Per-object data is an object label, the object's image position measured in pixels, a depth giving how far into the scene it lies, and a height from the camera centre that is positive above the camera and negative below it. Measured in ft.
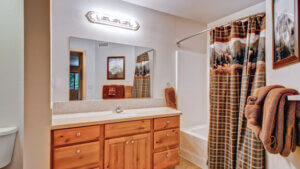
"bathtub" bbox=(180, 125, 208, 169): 6.85 -3.23
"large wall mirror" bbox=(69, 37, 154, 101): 6.00 +0.66
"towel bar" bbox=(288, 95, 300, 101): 1.78 -0.17
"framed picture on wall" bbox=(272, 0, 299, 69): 2.13 +0.88
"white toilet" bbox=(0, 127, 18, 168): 4.25 -1.83
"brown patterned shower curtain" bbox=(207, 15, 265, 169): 4.76 -0.12
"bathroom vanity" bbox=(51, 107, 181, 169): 4.32 -1.96
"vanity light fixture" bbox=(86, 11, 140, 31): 6.18 +2.95
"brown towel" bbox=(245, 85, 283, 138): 2.43 -0.45
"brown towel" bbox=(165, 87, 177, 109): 7.88 -0.70
